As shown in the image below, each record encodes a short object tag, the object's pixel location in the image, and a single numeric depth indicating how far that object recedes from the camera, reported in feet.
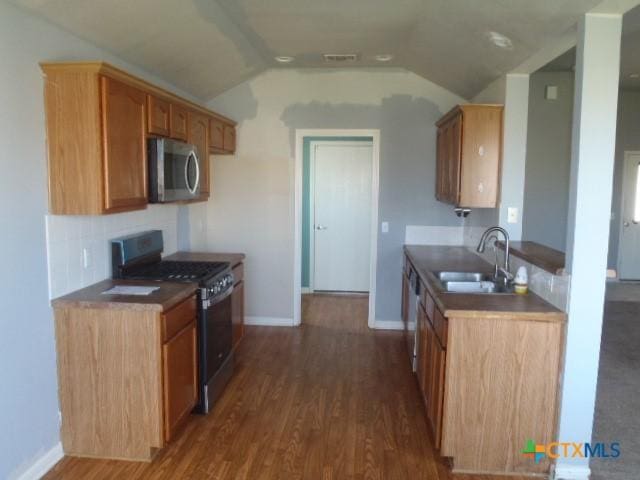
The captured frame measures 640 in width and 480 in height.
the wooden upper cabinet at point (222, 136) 13.76
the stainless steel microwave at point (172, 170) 9.75
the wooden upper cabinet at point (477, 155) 11.62
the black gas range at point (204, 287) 10.25
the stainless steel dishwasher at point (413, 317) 12.01
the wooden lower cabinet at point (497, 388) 8.20
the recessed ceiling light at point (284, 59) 14.22
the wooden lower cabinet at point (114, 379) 8.43
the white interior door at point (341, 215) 21.11
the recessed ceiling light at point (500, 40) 9.67
